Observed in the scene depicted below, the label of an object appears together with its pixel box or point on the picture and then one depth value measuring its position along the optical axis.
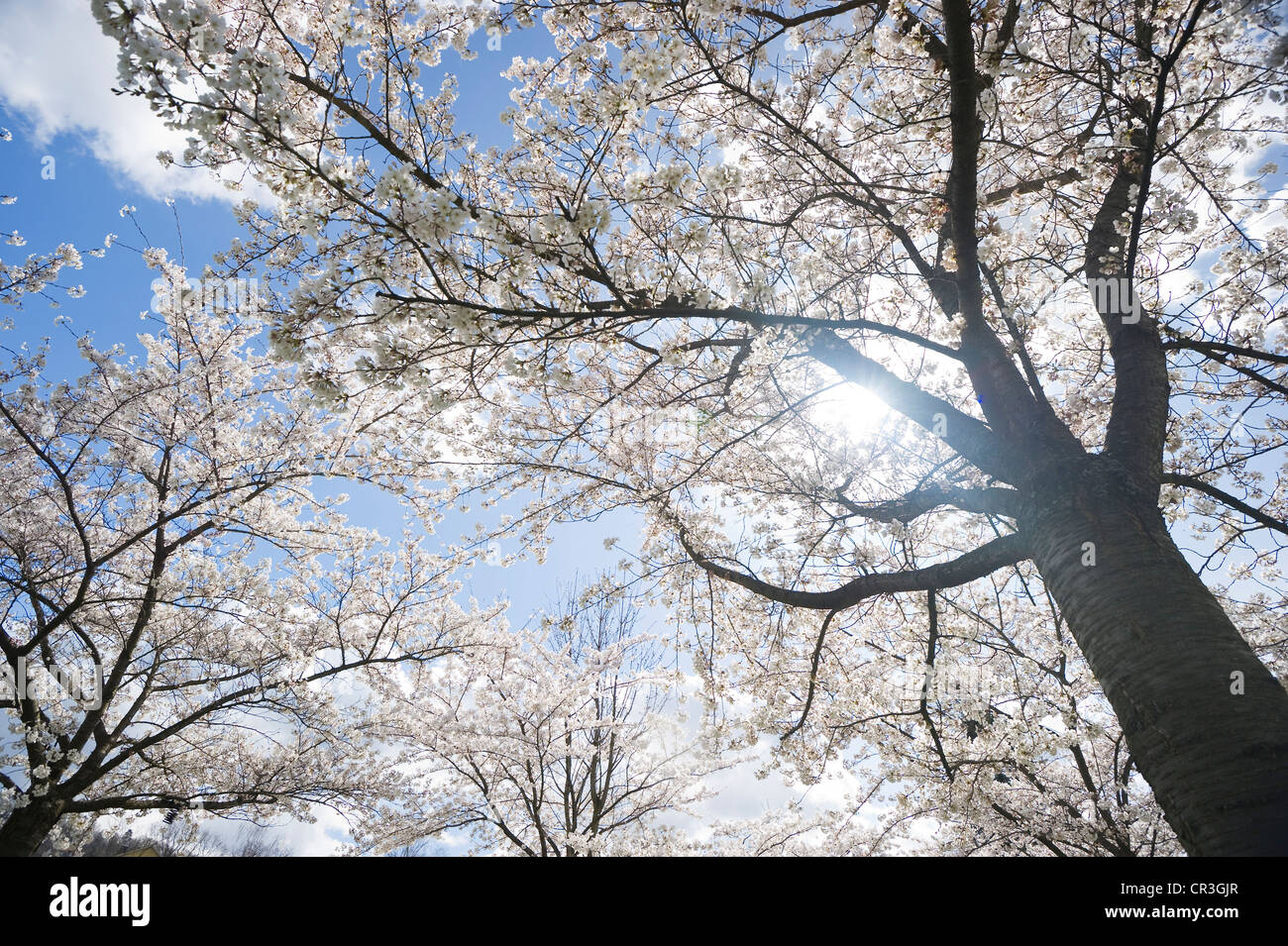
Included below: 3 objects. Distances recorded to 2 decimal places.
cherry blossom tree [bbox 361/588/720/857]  8.39
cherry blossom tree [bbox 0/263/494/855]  6.41
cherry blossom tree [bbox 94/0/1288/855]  2.36
